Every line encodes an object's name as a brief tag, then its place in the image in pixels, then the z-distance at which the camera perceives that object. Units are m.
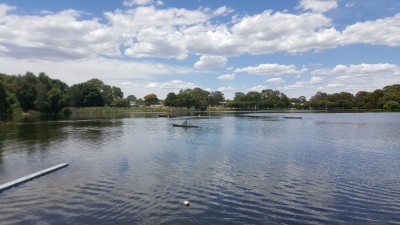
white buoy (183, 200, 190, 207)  17.67
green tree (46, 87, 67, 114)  155.36
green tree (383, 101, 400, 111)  191.12
